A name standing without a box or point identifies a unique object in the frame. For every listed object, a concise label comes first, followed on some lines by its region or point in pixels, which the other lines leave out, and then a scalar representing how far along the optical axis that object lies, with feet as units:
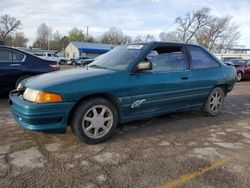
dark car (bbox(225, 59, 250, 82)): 51.75
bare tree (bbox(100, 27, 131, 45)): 288.92
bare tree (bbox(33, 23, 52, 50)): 321.73
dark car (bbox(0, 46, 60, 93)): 21.79
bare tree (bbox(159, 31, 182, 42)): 233.78
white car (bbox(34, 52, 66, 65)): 141.08
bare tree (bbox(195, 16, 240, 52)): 230.27
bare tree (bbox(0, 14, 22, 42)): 269.03
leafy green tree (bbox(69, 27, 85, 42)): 280.72
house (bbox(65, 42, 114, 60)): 188.94
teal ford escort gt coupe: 11.75
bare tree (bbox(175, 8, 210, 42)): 226.79
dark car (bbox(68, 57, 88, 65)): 140.99
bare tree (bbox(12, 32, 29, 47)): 295.32
